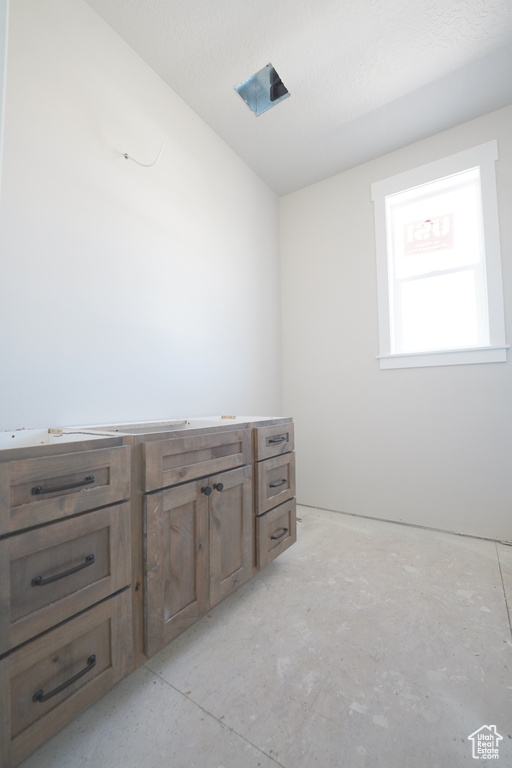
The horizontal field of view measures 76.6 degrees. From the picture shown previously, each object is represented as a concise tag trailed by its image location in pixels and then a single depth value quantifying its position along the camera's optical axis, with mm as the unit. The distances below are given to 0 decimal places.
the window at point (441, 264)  2135
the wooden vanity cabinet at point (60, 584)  717
